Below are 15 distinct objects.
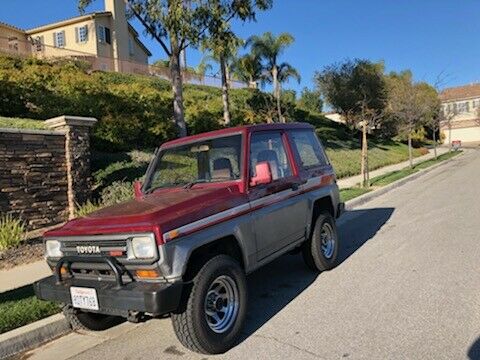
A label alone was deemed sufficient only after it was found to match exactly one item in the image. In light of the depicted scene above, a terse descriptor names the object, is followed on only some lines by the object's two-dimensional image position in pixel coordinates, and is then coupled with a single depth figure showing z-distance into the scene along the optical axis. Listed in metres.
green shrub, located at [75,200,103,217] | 10.15
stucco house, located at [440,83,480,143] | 74.56
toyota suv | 3.89
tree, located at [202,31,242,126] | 14.73
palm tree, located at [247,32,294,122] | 33.12
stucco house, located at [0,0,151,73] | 38.94
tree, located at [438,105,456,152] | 39.56
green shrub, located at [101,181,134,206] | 10.85
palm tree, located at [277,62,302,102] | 35.97
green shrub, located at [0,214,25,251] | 8.16
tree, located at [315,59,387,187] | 37.69
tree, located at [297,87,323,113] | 67.01
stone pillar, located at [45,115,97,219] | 10.66
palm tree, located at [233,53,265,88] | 35.03
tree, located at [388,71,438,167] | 28.25
